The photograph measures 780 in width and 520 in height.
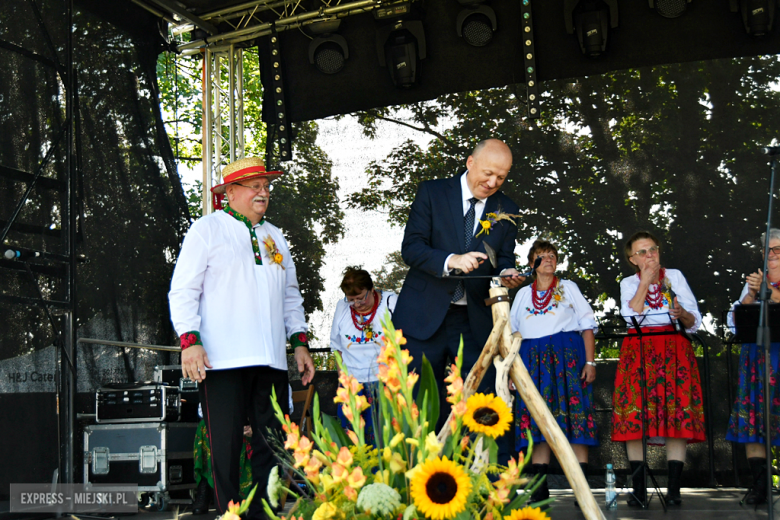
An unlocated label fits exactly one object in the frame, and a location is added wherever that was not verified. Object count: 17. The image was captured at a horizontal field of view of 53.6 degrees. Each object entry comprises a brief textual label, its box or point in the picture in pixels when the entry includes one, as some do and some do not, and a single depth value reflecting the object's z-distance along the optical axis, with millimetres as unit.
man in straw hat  2945
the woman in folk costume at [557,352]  4555
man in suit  2895
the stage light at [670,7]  4922
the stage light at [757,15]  4676
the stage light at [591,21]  4969
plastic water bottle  4406
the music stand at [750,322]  3701
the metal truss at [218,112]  5734
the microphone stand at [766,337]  2976
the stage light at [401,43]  5359
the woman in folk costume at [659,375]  4434
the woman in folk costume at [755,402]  4297
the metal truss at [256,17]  5449
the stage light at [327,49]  5562
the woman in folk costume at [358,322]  5090
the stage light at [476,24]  5246
